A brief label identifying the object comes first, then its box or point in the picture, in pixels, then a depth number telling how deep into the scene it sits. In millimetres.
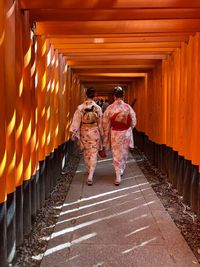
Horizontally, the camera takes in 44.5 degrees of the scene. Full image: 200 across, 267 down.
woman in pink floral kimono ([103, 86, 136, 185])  4865
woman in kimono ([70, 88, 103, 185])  4837
